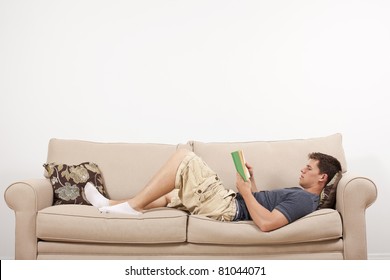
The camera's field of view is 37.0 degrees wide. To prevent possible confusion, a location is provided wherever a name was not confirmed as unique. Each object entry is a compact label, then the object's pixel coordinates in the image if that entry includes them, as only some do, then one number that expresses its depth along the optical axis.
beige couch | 3.00
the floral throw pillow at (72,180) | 3.51
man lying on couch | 3.15
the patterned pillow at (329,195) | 3.24
